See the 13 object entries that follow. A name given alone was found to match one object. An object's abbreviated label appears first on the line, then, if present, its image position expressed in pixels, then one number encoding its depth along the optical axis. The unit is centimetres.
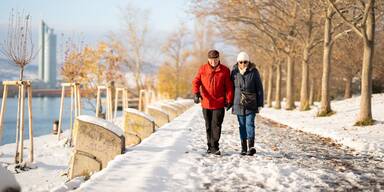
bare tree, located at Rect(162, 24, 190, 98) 6257
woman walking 878
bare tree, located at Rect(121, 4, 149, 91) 5197
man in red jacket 885
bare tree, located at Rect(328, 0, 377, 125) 1567
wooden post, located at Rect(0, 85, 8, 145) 1267
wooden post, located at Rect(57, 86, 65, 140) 1859
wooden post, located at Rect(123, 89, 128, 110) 2779
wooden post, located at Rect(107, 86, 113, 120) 2131
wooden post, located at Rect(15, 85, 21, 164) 1319
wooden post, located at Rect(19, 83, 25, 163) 1285
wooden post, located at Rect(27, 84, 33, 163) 1332
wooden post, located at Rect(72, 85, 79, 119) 1852
